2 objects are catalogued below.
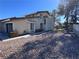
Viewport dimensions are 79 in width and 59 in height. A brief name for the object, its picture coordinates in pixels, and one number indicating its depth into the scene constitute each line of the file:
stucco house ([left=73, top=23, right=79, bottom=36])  8.58
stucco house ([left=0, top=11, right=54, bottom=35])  9.74
